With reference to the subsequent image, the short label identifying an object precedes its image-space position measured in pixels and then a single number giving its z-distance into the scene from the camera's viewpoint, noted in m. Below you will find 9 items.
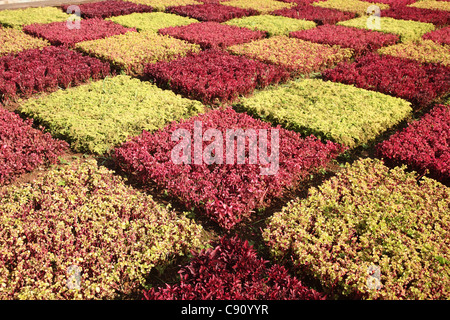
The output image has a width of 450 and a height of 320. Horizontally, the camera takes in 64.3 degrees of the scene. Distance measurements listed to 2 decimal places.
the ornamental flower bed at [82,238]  4.63
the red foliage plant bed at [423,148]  7.04
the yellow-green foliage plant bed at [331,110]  8.30
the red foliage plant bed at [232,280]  4.53
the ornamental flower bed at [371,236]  4.74
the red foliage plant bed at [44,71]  10.30
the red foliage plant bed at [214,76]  10.33
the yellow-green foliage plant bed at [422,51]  13.14
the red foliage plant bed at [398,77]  10.42
